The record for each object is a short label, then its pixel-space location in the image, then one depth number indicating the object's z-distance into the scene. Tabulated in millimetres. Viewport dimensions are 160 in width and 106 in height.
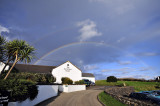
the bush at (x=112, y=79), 52325
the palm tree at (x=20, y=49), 14250
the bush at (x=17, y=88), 8023
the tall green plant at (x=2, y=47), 14659
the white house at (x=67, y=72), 39000
